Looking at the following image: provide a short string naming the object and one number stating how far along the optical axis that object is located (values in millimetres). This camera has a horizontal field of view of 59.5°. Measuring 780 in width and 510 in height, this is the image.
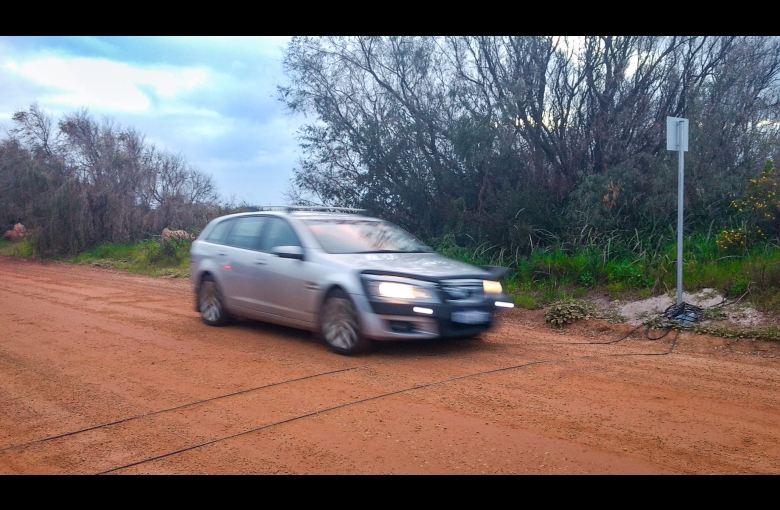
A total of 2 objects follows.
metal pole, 9062
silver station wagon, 7266
